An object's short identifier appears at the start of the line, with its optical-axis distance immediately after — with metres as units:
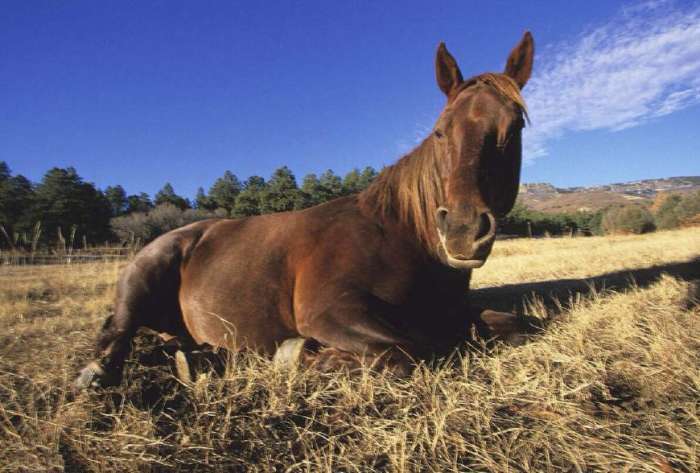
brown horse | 2.06
